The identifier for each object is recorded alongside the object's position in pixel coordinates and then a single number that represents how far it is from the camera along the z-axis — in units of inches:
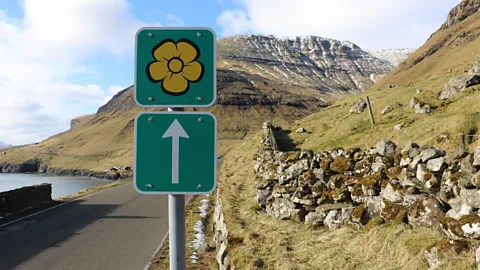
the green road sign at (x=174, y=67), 102.7
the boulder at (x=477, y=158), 208.8
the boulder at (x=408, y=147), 282.9
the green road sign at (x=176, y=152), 101.0
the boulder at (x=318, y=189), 353.1
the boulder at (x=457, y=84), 908.6
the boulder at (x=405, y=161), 273.7
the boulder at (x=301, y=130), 1286.7
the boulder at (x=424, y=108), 861.0
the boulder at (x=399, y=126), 768.4
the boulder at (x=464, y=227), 187.3
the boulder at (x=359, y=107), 1208.2
